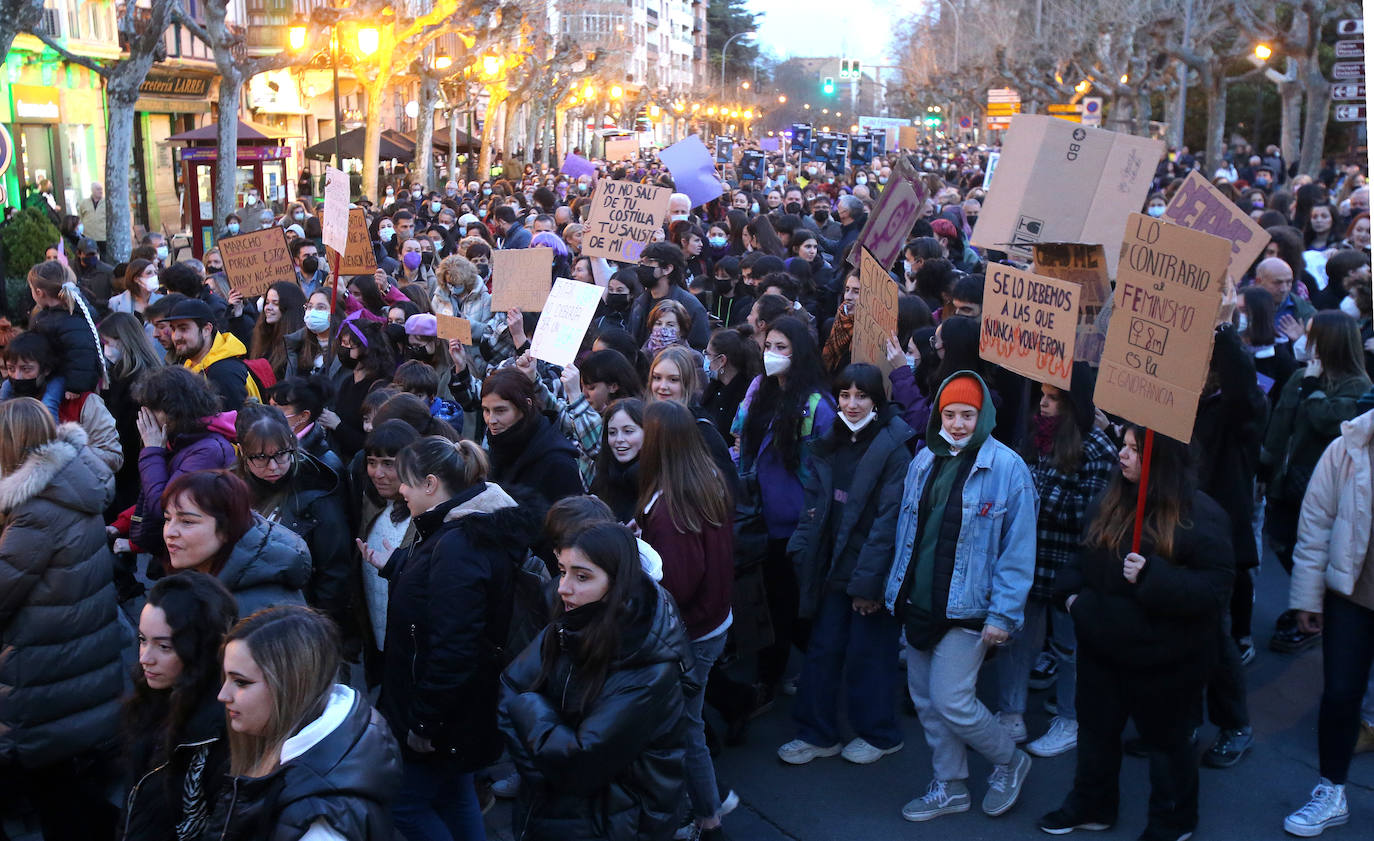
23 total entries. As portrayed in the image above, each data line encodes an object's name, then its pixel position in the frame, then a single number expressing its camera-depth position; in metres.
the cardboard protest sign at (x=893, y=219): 8.57
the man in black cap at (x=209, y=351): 6.48
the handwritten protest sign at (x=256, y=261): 8.90
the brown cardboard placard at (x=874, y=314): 6.21
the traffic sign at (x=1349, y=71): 19.12
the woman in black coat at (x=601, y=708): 3.28
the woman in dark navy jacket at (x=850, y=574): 4.98
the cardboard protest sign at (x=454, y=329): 7.00
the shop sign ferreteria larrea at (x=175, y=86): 31.64
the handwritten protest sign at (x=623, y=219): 9.54
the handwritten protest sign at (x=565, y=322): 6.52
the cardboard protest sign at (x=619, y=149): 42.19
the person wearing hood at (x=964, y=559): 4.54
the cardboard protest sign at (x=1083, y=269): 6.18
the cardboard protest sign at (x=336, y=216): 8.34
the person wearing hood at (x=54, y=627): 4.06
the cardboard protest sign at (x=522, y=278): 7.69
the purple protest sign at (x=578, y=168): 27.09
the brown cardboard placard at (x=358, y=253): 9.55
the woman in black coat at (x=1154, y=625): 4.20
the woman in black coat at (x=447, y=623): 3.76
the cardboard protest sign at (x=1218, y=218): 6.46
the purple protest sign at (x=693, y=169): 13.88
